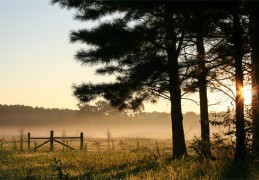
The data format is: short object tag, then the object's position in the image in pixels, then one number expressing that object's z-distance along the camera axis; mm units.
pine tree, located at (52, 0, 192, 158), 14906
